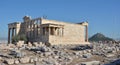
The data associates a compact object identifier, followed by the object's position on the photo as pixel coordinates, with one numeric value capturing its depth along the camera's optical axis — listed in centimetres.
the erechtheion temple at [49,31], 3997
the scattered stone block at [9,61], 1698
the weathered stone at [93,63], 1580
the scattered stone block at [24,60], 1771
